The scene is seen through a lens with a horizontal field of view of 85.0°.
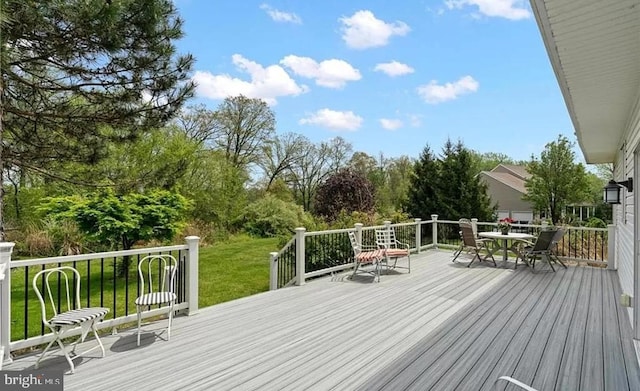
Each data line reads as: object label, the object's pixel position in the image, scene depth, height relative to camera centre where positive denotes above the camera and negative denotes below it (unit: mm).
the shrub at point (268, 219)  16406 -1002
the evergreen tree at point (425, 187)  15844 +568
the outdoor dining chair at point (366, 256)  6195 -1020
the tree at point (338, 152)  22922 +3066
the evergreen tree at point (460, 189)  15422 +483
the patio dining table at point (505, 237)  7480 -794
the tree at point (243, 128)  20047 +4123
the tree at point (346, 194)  14297 +174
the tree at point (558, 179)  16734 +1050
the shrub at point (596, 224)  14406 -943
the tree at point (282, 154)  21844 +2768
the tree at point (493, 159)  39172 +4915
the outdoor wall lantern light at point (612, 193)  4747 +115
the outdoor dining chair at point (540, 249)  6789 -1000
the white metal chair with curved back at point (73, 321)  2826 -1030
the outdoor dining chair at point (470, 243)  7633 -964
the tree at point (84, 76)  3646 +1531
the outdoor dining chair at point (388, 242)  6617 -944
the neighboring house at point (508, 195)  23828 +368
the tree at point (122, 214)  6836 -354
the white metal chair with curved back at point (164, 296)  3393 -991
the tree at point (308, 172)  22469 +1720
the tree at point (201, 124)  18516 +3945
